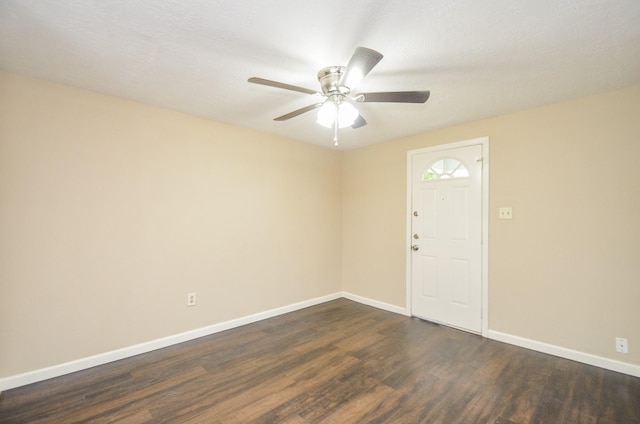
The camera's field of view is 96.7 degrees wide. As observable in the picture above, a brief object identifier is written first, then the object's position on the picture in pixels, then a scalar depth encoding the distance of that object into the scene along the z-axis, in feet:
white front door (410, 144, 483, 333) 10.38
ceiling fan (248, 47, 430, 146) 5.10
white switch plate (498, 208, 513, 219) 9.57
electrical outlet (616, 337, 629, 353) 7.59
